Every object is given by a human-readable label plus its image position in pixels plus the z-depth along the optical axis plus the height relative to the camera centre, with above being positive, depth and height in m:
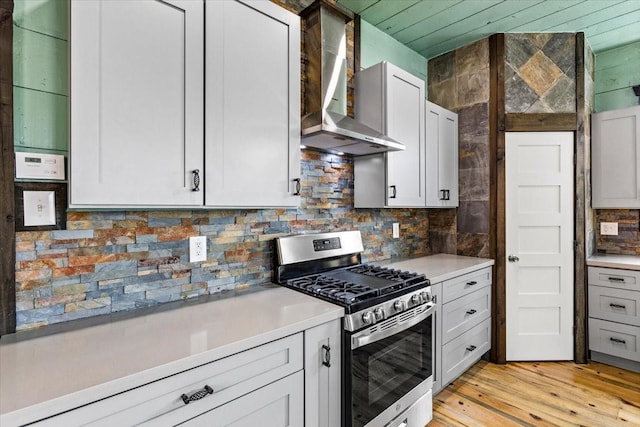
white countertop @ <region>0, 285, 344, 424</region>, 0.85 -0.45
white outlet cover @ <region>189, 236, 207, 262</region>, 1.68 -0.18
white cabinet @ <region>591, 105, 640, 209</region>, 2.89 +0.49
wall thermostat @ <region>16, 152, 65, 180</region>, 1.22 +0.18
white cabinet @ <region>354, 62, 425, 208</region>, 2.33 +0.60
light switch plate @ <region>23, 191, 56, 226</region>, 1.25 +0.02
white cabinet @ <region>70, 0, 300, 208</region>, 1.15 +0.45
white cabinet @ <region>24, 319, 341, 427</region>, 0.94 -0.62
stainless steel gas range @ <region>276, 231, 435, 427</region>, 1.58 -0.60
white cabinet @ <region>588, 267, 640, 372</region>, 2.70 -0.88
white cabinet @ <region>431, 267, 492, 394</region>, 2.29 -0.85
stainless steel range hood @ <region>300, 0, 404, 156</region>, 2.06 +0.90
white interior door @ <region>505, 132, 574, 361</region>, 2.87 -0.28
